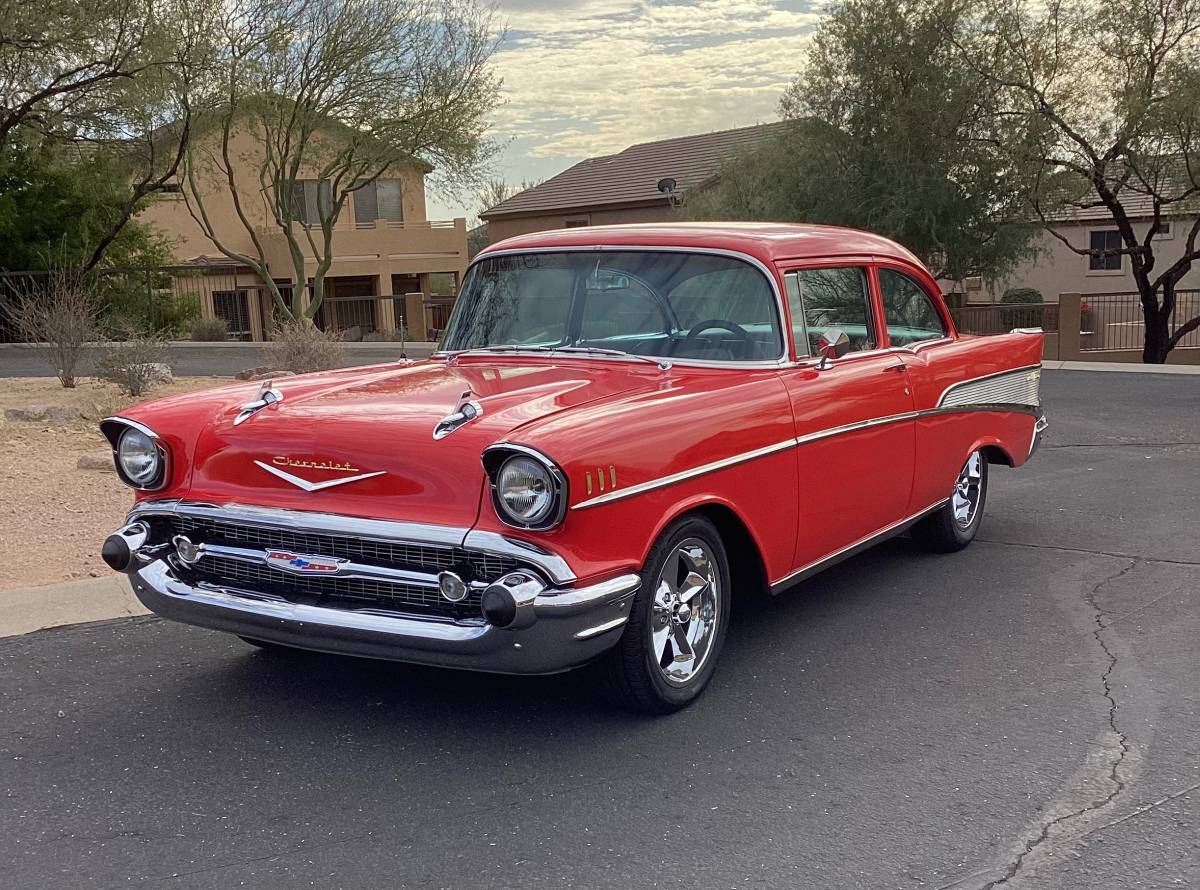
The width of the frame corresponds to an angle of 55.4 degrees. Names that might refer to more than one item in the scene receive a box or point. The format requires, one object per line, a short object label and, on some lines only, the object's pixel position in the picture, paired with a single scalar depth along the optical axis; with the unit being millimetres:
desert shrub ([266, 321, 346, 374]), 13203
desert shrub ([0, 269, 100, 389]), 12180
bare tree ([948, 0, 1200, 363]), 19625
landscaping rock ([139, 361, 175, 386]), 11984
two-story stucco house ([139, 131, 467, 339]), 34562
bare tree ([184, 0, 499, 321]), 22078
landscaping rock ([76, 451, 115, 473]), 8320
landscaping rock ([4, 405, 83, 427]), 10234
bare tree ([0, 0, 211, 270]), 14180
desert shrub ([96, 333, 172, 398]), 11836
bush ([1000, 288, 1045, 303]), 33562
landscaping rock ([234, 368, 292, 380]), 13969
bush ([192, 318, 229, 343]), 28703
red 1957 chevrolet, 3479
